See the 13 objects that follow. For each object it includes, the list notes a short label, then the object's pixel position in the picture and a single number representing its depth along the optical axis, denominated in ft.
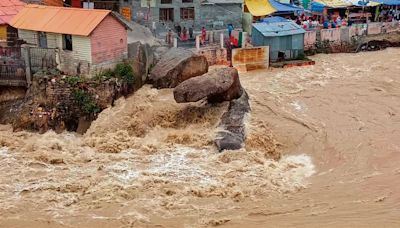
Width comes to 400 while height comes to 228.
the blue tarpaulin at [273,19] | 115.36
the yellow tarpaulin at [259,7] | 120.16
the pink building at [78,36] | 82.48
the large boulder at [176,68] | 87.86
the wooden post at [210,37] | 108.78
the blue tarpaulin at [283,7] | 126.17
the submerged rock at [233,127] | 69.92
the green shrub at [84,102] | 79.36
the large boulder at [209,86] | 76.38
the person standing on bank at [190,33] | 111.23
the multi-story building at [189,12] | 110.32
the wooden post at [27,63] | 83.51
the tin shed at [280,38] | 108.58
